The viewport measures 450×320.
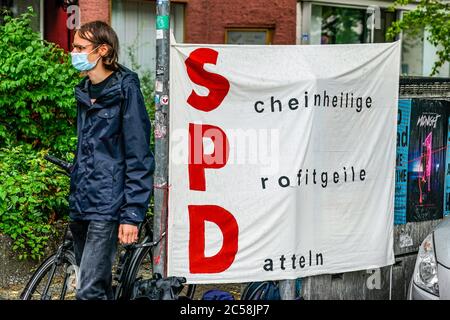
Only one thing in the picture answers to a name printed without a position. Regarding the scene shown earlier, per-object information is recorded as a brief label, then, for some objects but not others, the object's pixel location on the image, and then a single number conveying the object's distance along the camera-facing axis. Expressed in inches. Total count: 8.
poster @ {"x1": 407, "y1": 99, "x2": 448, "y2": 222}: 263.6
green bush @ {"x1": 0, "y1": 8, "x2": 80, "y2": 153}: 328.5
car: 210.1
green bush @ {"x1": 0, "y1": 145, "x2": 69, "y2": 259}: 282.7
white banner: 219.9
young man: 189.5
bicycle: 208.8
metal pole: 218.2
